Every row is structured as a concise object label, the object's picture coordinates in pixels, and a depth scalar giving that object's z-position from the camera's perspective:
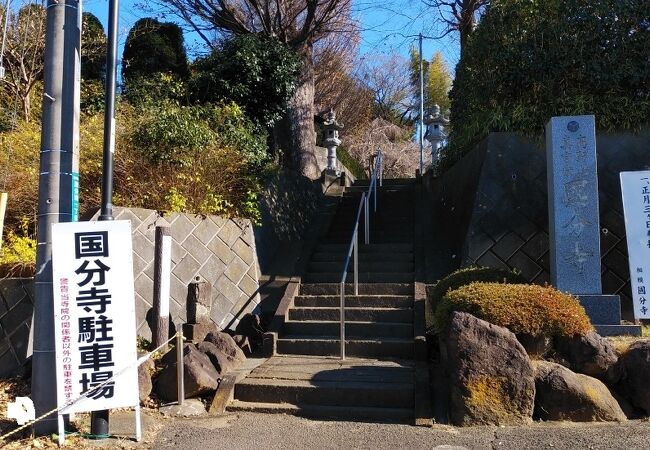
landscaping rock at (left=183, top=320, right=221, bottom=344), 6.86
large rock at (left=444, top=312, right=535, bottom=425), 5.05
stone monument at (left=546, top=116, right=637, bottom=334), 6.65
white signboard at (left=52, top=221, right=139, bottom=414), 4.66
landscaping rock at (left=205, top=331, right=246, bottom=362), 6.65
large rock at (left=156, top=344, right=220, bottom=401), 5.77
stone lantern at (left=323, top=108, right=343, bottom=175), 17.84
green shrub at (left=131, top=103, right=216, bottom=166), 8.70
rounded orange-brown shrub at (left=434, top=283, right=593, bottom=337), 5.38
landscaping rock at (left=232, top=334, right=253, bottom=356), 7.35
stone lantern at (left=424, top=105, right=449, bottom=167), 17.67
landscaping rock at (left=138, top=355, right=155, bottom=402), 5.64
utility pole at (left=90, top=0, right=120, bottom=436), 4.96
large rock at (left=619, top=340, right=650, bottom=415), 5.14
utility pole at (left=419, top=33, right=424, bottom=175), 21.24
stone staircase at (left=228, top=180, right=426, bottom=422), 5.73
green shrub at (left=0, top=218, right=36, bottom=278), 6.77
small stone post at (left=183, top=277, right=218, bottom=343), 6.90
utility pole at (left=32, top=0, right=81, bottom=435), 4.81
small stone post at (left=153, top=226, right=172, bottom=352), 6.45
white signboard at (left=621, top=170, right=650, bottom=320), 6.39
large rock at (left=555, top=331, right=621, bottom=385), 5.36
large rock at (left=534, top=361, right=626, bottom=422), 5.07
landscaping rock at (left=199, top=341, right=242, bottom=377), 6.31
